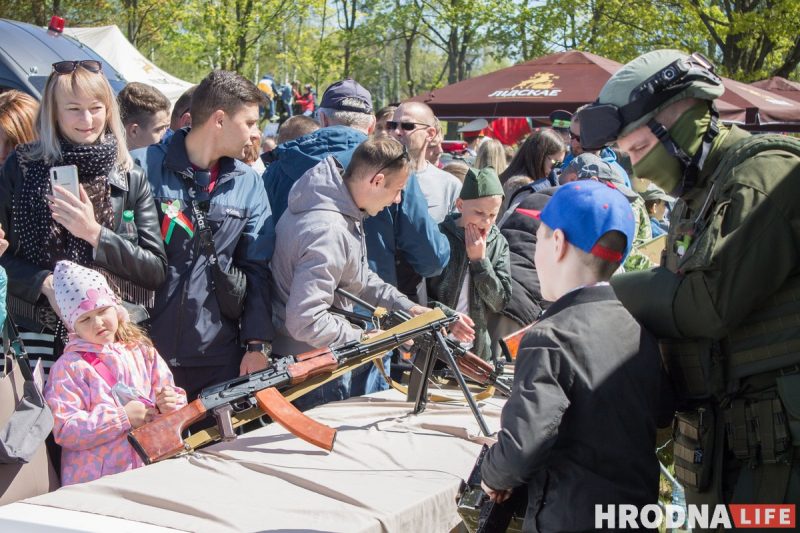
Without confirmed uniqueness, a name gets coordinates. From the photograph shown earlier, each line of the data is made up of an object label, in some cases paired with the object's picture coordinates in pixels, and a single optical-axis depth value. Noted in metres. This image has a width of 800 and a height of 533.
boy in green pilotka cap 4.86
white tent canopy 16.70
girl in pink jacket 3.20
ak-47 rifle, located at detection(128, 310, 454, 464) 2.84
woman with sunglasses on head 3.43
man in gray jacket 3.61
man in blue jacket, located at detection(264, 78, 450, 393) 4.47
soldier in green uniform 2.24
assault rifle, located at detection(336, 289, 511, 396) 3.56
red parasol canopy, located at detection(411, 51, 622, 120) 11.65
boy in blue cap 2.24
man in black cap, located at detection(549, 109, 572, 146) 8.61
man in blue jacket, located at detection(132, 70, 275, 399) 3.74
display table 2.40
